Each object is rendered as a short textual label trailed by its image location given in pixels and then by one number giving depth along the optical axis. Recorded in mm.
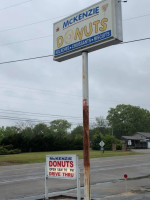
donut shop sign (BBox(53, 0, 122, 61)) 7281
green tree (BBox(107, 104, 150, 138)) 111875
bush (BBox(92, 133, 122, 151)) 59438
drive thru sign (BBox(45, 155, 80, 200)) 8586
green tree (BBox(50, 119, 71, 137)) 118062
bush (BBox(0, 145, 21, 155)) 44144
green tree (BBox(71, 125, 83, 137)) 123500
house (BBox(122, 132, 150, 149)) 80875
